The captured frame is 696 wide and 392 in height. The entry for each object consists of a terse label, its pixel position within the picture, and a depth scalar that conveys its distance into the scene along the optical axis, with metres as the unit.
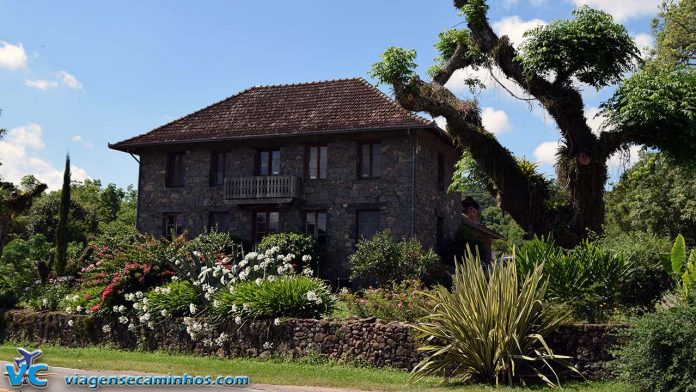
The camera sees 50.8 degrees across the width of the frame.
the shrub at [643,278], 13.09
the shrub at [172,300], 16.81
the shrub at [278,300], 15.29
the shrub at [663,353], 9.48
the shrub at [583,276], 12.60
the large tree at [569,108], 18.05
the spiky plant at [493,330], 11.23
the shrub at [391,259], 23.73
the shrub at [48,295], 20.17
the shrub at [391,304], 13.88
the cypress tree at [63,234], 31.27
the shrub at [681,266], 11.80
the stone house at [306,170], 26.84
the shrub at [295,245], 26.39
